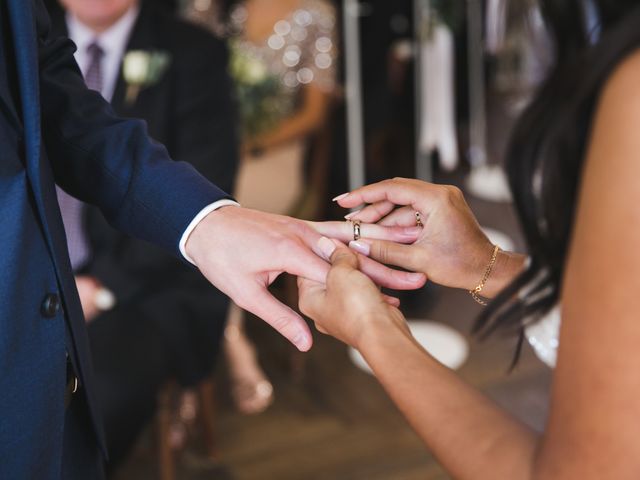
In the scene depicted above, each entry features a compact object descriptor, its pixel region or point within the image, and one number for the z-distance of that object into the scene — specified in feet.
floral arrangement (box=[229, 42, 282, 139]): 9.81
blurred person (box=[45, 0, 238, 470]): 6.82
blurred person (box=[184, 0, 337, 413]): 9.84
